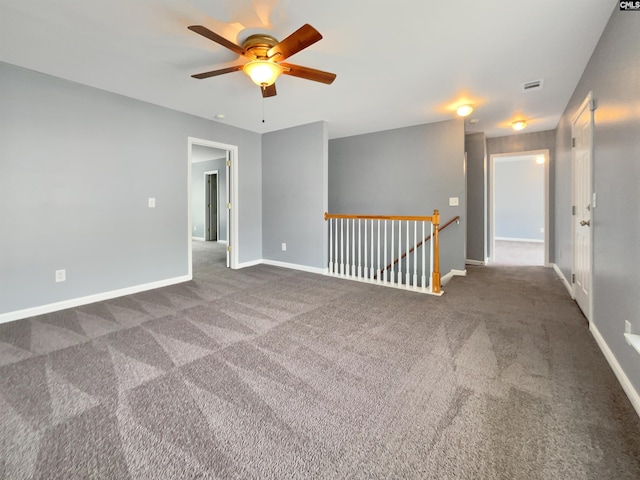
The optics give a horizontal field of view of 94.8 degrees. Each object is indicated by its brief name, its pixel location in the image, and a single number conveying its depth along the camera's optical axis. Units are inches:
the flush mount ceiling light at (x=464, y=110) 150.6
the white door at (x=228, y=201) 198.8
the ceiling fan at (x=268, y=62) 82.0
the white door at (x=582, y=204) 103.0
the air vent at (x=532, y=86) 125.3
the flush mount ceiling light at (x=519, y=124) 182.3
